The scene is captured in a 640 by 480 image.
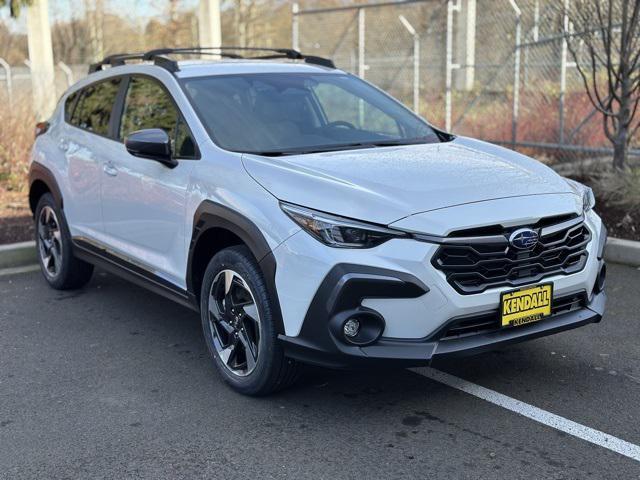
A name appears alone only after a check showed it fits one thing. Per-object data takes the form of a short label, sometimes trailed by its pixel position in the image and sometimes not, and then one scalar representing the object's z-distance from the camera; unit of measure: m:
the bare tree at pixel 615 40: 7.59
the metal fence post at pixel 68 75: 16.19
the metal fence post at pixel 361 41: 12.22
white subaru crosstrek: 3.53
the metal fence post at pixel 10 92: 11.21
